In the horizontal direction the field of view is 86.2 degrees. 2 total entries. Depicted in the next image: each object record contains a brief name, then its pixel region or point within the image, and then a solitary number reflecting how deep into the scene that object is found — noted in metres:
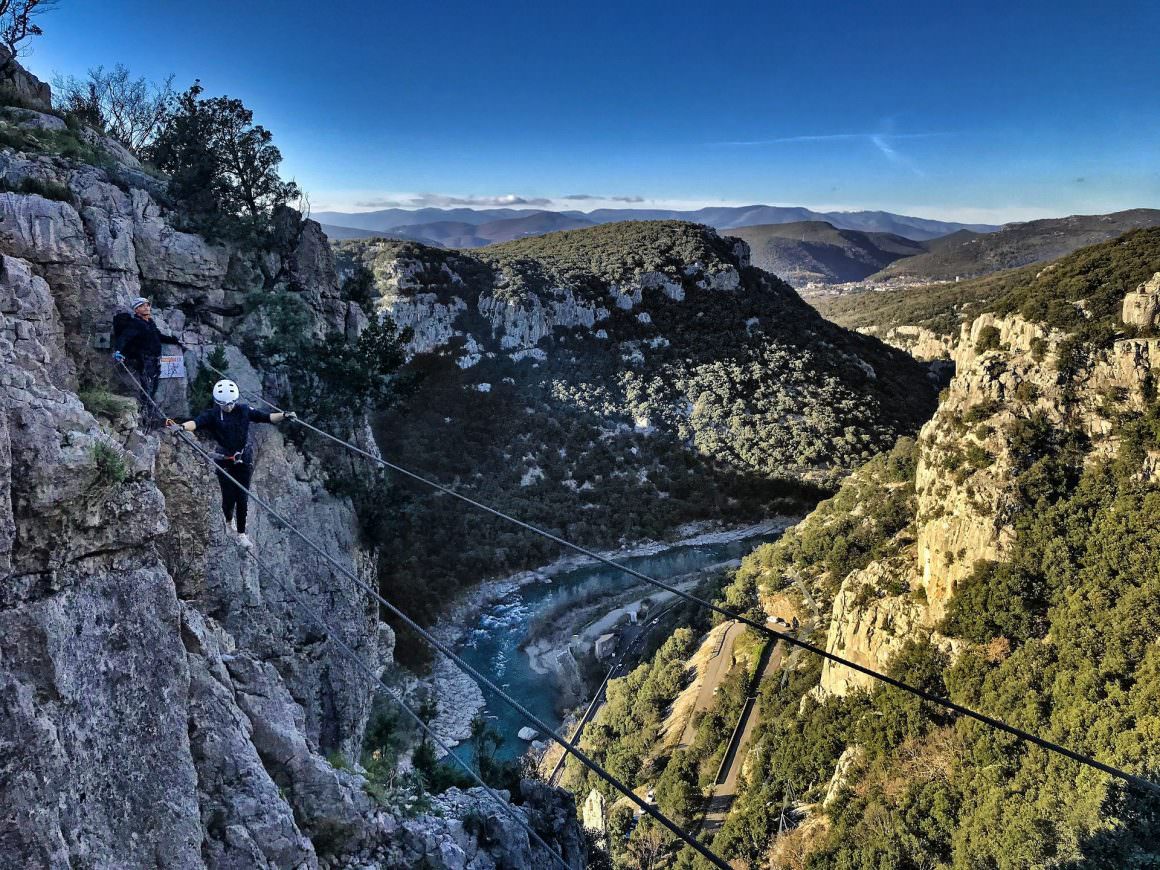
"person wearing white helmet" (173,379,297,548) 7.79
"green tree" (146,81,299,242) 15.09
